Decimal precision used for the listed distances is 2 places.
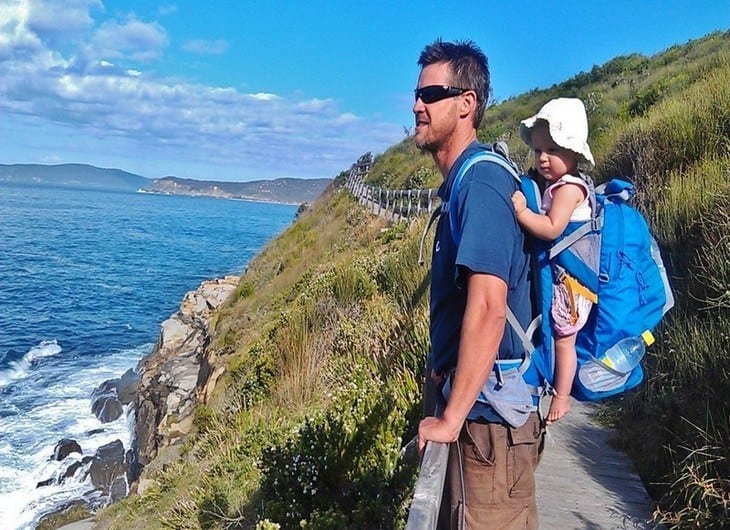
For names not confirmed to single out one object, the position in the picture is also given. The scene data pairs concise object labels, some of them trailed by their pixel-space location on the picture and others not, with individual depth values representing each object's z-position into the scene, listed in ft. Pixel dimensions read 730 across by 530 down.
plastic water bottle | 7.45
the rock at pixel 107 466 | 53.01
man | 6.53
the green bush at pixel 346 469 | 12.71
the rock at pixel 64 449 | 56.77
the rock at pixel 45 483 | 52.28
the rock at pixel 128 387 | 69.56
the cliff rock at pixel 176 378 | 41.81
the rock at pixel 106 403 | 66.80
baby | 7.36
